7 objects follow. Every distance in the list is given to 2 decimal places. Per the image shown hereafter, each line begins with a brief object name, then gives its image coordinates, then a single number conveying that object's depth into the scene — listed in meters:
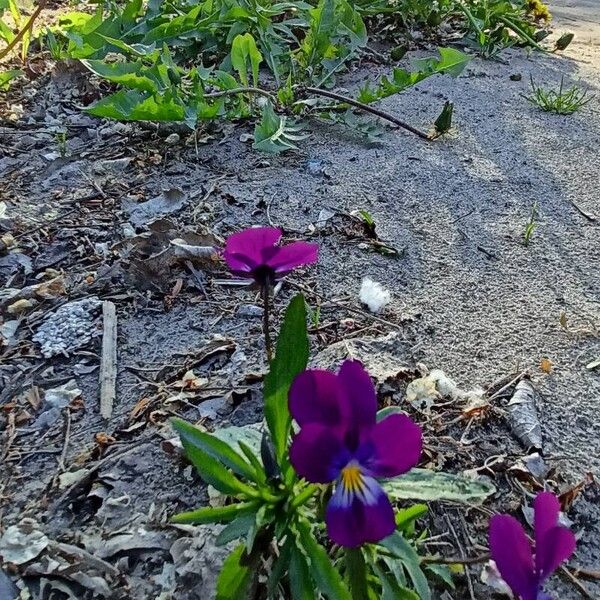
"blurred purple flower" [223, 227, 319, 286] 0.19
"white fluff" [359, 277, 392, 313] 0.31
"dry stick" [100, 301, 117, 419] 0.26
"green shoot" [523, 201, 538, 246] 0.36
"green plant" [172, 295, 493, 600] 0.17
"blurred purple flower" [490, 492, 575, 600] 0.15
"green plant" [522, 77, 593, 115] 0.57
